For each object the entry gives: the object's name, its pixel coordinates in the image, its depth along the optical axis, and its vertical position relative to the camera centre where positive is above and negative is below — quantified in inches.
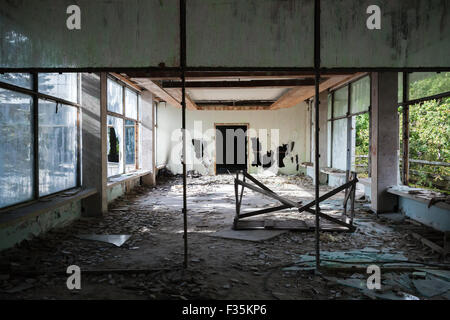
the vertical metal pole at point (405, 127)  283.4 +24.4
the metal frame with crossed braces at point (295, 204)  218.7 -35.5
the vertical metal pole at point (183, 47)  148.6 +50.1
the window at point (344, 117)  373.7 +50.2
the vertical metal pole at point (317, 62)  148.3 +43.4
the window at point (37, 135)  189.5 +12.9
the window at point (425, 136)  277.4 +24.1
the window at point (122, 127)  371.9 +34.2
